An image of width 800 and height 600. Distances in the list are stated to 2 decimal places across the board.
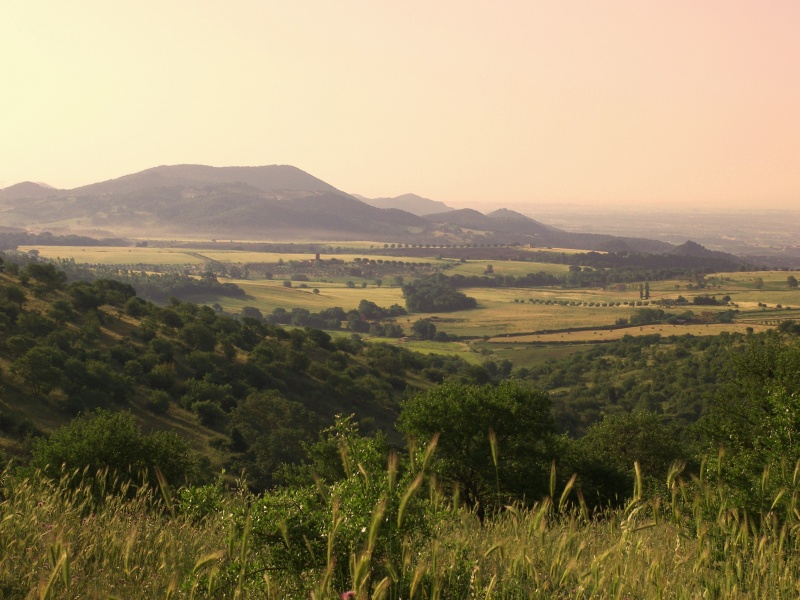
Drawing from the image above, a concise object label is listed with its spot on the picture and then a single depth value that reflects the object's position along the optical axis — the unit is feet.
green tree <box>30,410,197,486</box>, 94.94
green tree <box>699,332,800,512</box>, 65.05
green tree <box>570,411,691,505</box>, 123.75
